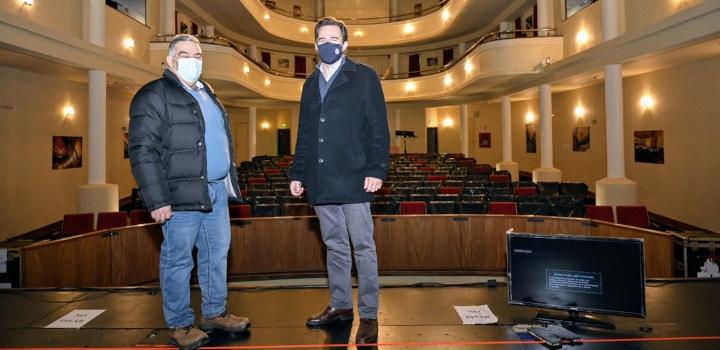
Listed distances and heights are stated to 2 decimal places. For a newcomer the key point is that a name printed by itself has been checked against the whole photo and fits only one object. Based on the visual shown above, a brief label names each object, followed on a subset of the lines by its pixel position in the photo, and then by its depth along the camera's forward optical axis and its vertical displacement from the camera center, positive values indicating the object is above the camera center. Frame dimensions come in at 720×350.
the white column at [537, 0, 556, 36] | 14.05 +5.16
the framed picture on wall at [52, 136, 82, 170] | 11.22 +0.88
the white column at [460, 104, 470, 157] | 21.33 +2.52
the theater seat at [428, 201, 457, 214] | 7.23 -0.40
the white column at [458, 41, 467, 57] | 23.19 +6.86
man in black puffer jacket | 2.45 +0.03
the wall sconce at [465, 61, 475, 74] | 15.25 +3.91
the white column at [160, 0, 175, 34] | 14.41 +5.37
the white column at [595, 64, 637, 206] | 9.93 +0.62
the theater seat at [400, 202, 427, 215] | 7.30 -0.42
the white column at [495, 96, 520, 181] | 17.27 +1.67
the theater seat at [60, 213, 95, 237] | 6.42 -0.53
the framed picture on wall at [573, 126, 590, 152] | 15.22 +1.43
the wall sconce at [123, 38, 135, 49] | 12.42 +3.92
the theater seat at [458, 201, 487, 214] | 7.27 -0.39
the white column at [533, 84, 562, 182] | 13.67 +1.21
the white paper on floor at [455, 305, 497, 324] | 2.84 -0.86
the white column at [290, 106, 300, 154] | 25.90 +3.47
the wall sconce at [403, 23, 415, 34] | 23.66 +8.00
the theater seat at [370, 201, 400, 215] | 7.32 -0.41
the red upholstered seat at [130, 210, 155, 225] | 6.79 -0.47
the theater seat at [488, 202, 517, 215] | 7.19 -0.42
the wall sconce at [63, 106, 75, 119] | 11.56 +1.91
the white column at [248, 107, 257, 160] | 21.31 +2.50
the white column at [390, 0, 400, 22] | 26.51 +10.08
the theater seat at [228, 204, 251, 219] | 6.71 -0.39
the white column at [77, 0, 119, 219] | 9.88 +1.15
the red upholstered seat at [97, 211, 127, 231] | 6.53 -0.49
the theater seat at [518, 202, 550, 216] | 7.00 -0.43
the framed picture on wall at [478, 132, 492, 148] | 23.31 +2.13
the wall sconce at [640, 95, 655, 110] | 11.49 +1.97
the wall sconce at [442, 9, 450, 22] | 21.06 +7.82
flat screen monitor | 2.70 -0.58
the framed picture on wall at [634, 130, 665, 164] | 11.30 +0.84
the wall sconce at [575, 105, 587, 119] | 15.31 +2.32
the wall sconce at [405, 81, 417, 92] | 21.91 +4.62
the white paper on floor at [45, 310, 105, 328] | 2.86 -0.85
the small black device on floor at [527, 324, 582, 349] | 2.45 -0.85
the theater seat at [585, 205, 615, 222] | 6.58 -0.48
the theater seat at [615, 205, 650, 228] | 6.69 -0.53
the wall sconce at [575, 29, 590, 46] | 12.81 +4.06
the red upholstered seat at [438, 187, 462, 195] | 9.55 -0.17
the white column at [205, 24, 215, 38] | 19.31 +6.59
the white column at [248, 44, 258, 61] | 23.56 +6.93
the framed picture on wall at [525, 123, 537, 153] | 19.37 +1.84
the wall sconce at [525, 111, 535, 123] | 19.40 +2.75
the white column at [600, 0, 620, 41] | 9.97 +3.51
